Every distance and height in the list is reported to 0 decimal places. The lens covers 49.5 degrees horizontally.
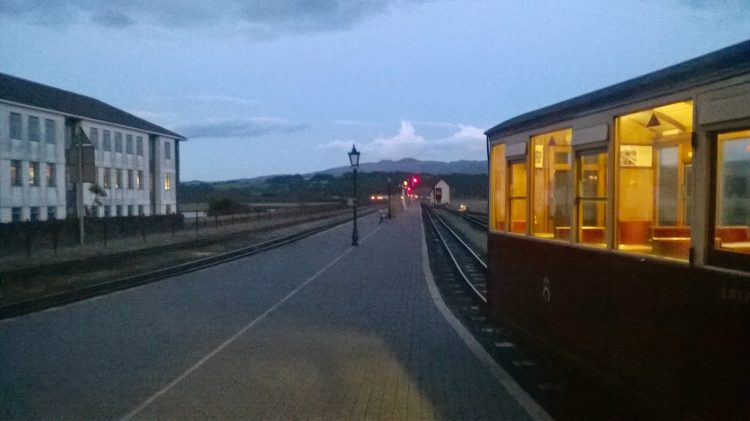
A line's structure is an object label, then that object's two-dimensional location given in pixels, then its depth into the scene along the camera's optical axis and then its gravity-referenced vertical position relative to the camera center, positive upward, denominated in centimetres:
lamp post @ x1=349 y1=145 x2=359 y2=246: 3486 +112
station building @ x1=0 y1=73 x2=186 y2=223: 4347 +218
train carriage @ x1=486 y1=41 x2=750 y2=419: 505 -38
